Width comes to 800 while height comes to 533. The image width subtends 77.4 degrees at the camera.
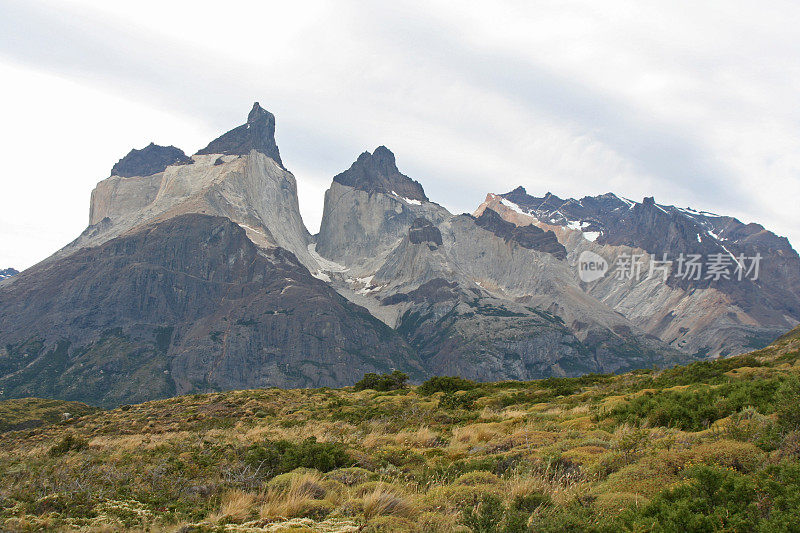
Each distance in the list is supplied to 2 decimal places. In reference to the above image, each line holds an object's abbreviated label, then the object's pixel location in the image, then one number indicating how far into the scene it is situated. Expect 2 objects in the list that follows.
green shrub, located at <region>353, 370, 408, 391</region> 50.00
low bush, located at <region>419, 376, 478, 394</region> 42.78
